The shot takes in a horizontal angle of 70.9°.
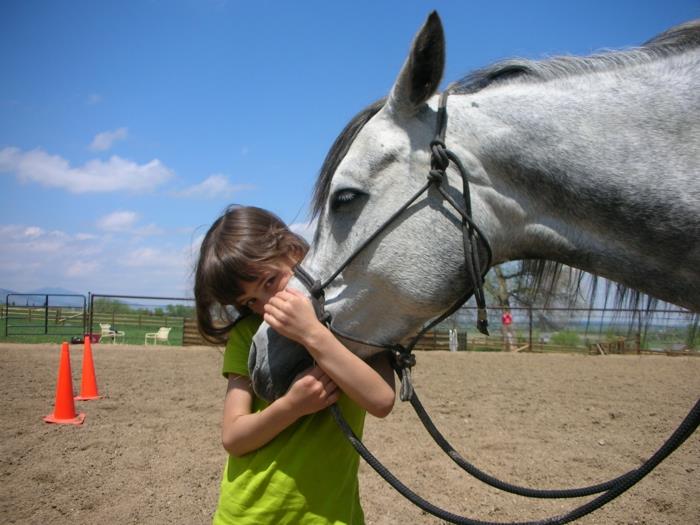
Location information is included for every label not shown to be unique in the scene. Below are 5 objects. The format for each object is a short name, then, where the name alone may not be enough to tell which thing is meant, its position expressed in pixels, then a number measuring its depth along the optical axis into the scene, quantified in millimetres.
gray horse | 1521
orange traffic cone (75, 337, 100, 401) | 7426
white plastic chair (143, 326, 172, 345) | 17678
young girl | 1652
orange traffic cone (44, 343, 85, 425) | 6000
